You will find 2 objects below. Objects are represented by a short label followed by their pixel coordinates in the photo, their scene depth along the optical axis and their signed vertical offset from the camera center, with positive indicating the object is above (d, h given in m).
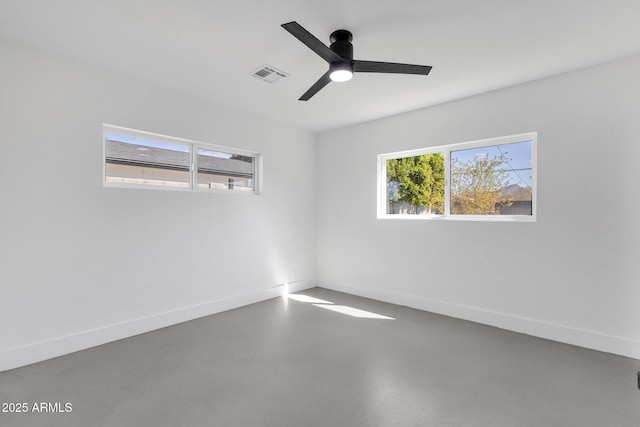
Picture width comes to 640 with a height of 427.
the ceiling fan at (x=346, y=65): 2.09 +1.07
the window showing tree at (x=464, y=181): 3.23 +0.43
